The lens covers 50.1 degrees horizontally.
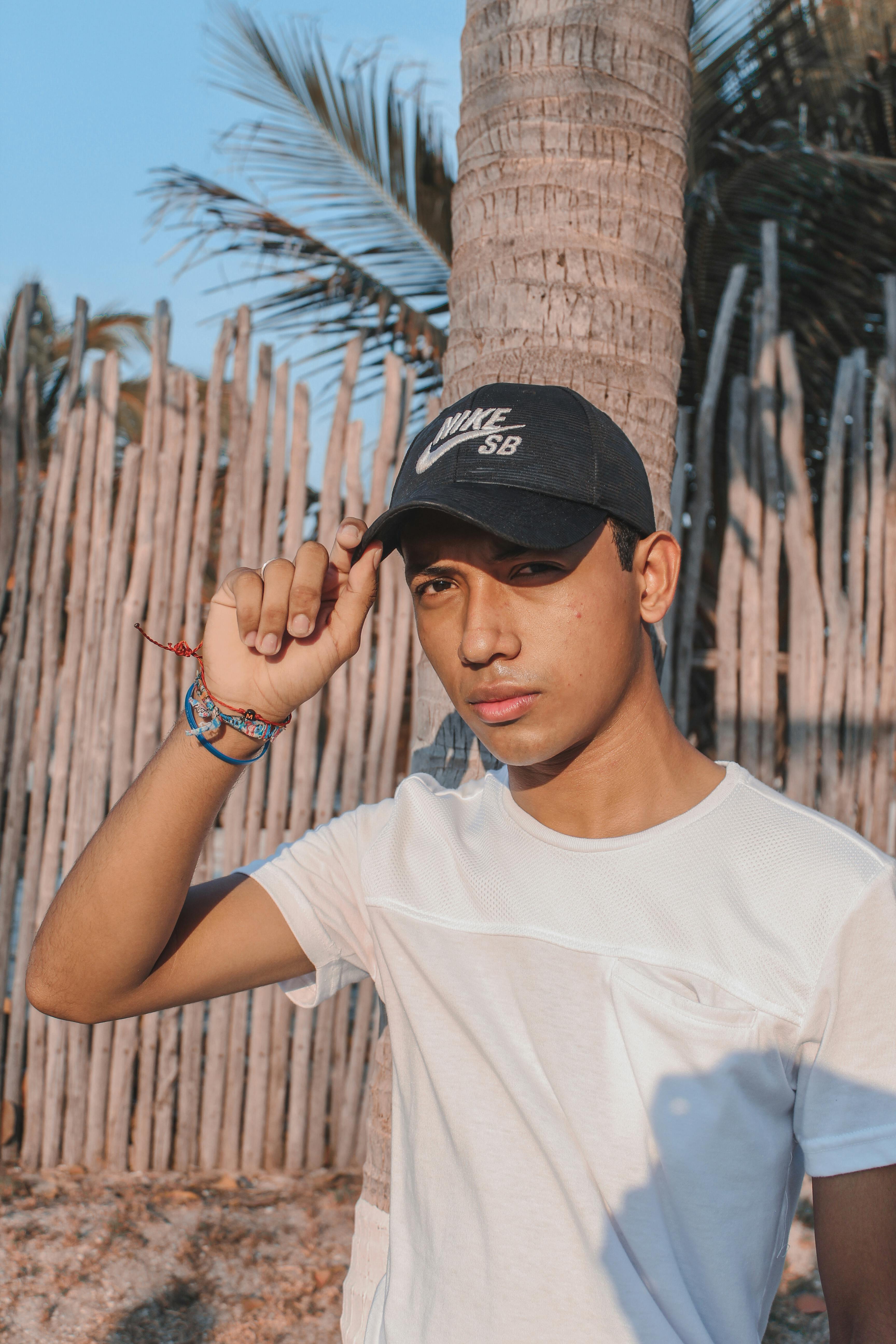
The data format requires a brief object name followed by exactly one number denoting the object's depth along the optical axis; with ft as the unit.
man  4.08
